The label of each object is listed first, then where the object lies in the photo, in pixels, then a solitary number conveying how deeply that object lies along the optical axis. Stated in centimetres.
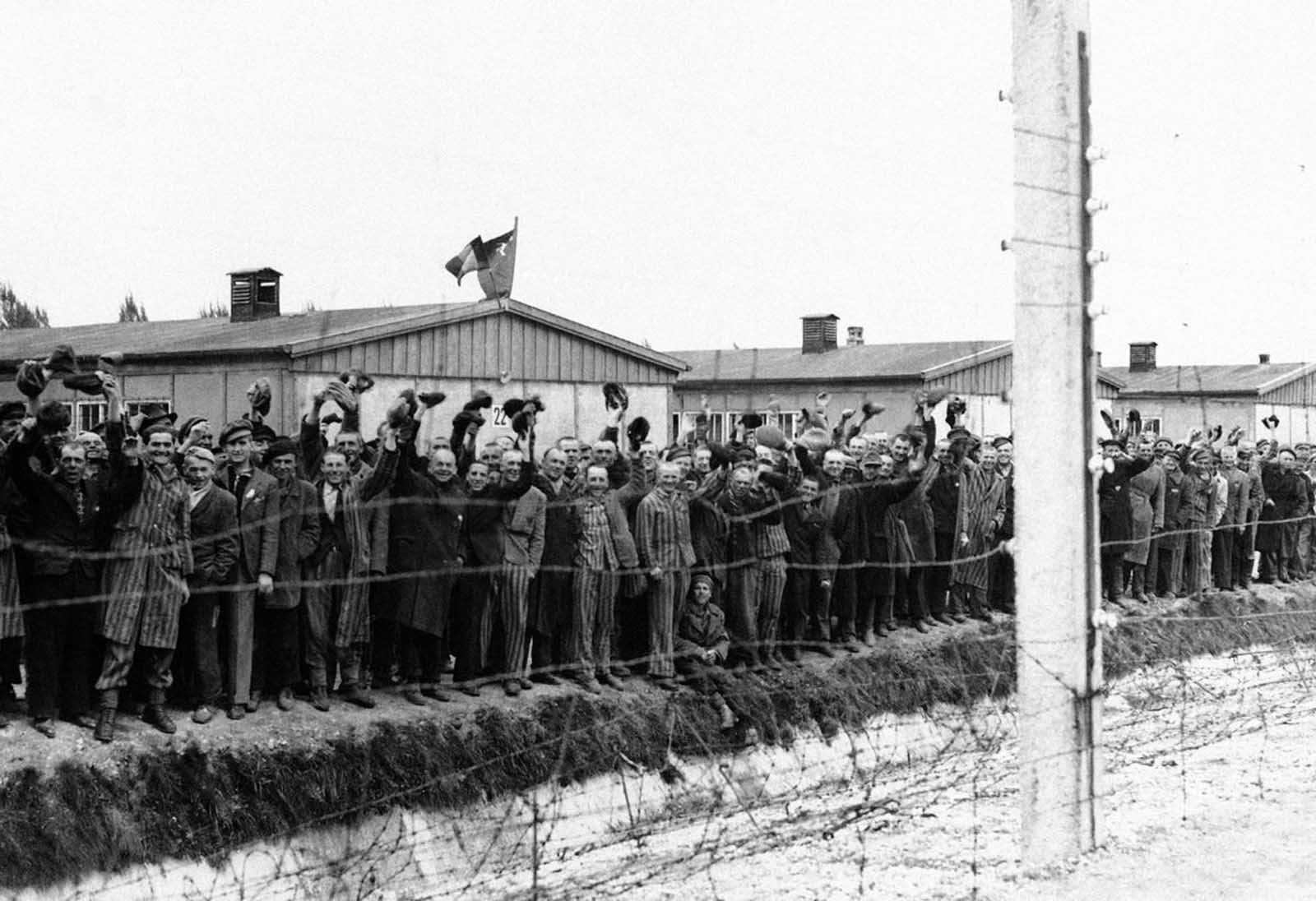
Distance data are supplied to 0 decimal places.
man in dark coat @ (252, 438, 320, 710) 925
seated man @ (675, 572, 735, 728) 1109
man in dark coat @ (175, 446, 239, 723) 895
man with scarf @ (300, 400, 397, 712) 942
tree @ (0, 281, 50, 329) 3190
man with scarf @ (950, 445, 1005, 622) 1371
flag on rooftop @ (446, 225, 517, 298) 1692
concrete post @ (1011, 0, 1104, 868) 642
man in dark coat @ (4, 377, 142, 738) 825
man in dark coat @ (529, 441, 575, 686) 1046
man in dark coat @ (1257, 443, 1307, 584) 1853
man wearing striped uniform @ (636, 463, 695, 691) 1086
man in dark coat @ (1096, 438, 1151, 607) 1475
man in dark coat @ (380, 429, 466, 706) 964
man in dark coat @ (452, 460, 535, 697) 999
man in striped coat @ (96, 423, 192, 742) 838
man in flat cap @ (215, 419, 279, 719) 912
